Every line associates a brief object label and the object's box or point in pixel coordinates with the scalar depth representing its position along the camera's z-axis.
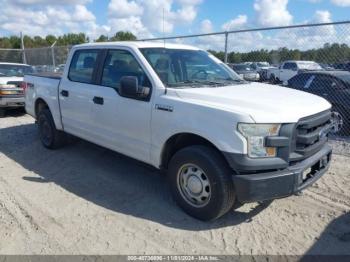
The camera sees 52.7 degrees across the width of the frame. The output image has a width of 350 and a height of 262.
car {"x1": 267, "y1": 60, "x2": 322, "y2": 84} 17.74
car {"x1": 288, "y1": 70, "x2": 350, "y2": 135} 8.02
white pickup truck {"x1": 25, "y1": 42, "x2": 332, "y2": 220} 3.48
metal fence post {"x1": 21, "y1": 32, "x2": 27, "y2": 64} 18.38
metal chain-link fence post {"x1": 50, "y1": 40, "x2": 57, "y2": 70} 15.27
